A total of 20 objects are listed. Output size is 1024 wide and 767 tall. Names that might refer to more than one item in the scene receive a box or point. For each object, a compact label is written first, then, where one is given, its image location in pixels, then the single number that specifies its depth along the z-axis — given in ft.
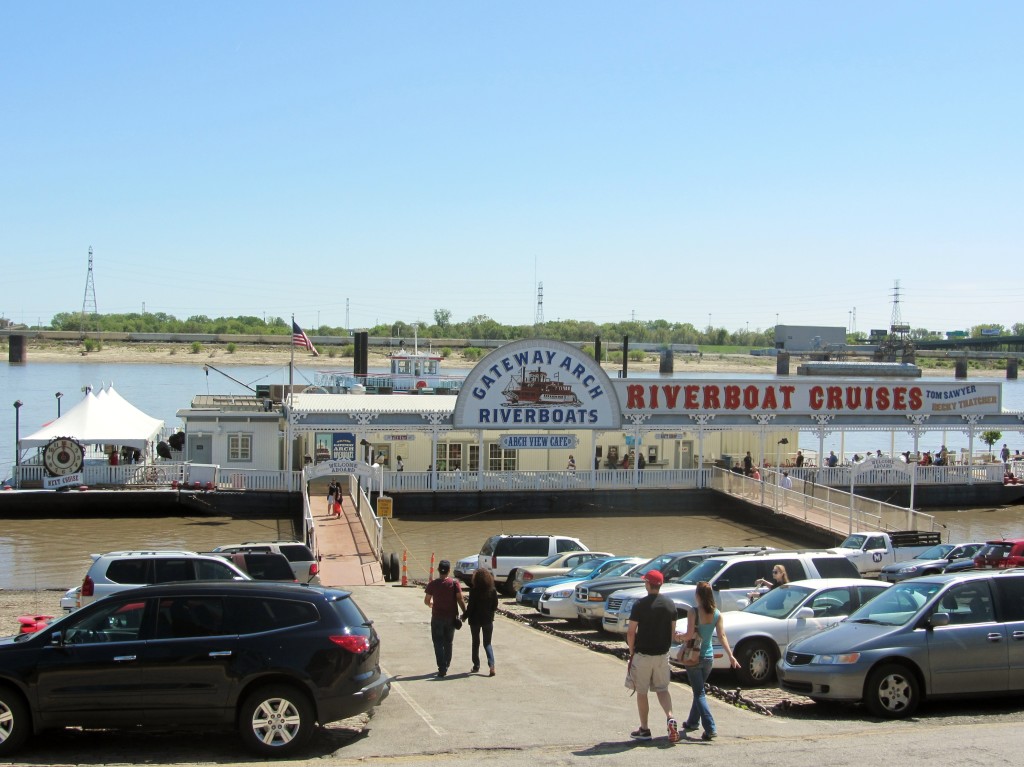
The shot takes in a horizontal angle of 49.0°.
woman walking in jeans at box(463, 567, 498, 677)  45.50
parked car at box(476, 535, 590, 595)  80.89
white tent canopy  123.95
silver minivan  37.19
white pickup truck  87.30
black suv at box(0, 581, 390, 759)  31.60
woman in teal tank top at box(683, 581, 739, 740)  33.94
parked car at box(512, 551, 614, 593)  75.72
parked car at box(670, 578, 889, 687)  44.39
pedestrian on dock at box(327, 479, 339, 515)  113.54
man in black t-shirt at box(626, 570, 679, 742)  33.78
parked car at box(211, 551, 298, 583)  61.67
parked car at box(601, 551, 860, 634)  52.54
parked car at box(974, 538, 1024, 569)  73.20
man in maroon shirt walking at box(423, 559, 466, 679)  44.11
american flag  136.77
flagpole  125.08
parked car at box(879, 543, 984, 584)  77.46
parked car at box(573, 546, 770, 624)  58.85
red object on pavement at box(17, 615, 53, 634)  45.03
